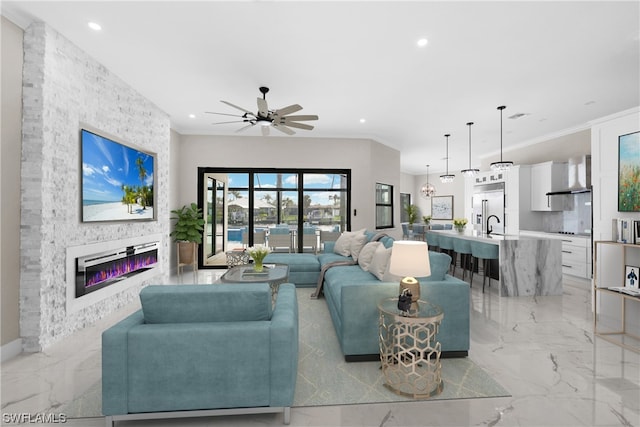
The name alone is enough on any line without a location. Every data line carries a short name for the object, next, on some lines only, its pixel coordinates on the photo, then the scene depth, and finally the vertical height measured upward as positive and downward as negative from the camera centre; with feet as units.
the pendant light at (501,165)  18.12 +2.84
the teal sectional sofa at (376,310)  8.73 -2.71
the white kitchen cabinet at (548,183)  21.79 +2.15
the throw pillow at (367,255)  13.21 -1.76
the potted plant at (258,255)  12.58 -1.66
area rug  6.95 -4.11
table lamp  8.05 -1.29
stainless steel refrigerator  25.14 +0.77
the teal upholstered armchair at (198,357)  5.76 -2.67
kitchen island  15.62 -2.60
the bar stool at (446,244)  19.94 -1.96
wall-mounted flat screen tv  11.88 +1.42
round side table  7.29 -3.45
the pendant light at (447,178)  26.05 +2.99
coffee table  11.57 -2.41
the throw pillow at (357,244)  16.01 -1.60
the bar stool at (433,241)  21.61 -1.89
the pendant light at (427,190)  38.99 +2.94
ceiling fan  13.03 +4.30
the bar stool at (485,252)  15.98 -1.99
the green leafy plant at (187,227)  20.63 -0.90
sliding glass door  23.58 +0.57
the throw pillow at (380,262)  10.46 -1.65
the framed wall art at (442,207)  40.06 +0.88
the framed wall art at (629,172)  10.87 +1.48
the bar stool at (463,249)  17.90 -2.04
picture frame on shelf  10.31 -2.08
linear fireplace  11.55 -2.26
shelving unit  10.53 -3.09
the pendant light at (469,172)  22.20 +2.95
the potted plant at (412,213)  43.06 +0.10
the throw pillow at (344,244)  17.65 -1.75
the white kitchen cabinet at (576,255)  18.60 -2.54
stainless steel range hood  19.36 +2.45
